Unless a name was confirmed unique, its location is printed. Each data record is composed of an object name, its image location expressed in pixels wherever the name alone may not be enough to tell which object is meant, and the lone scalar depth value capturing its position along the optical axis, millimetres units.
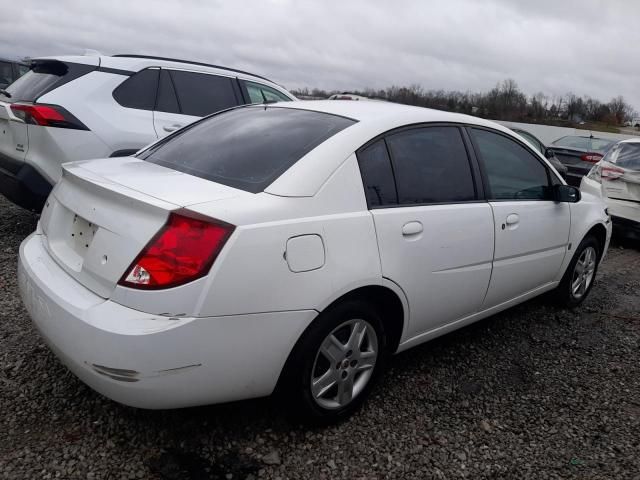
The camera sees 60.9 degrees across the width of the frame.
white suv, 4504
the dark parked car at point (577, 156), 10688
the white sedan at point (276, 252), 2014
